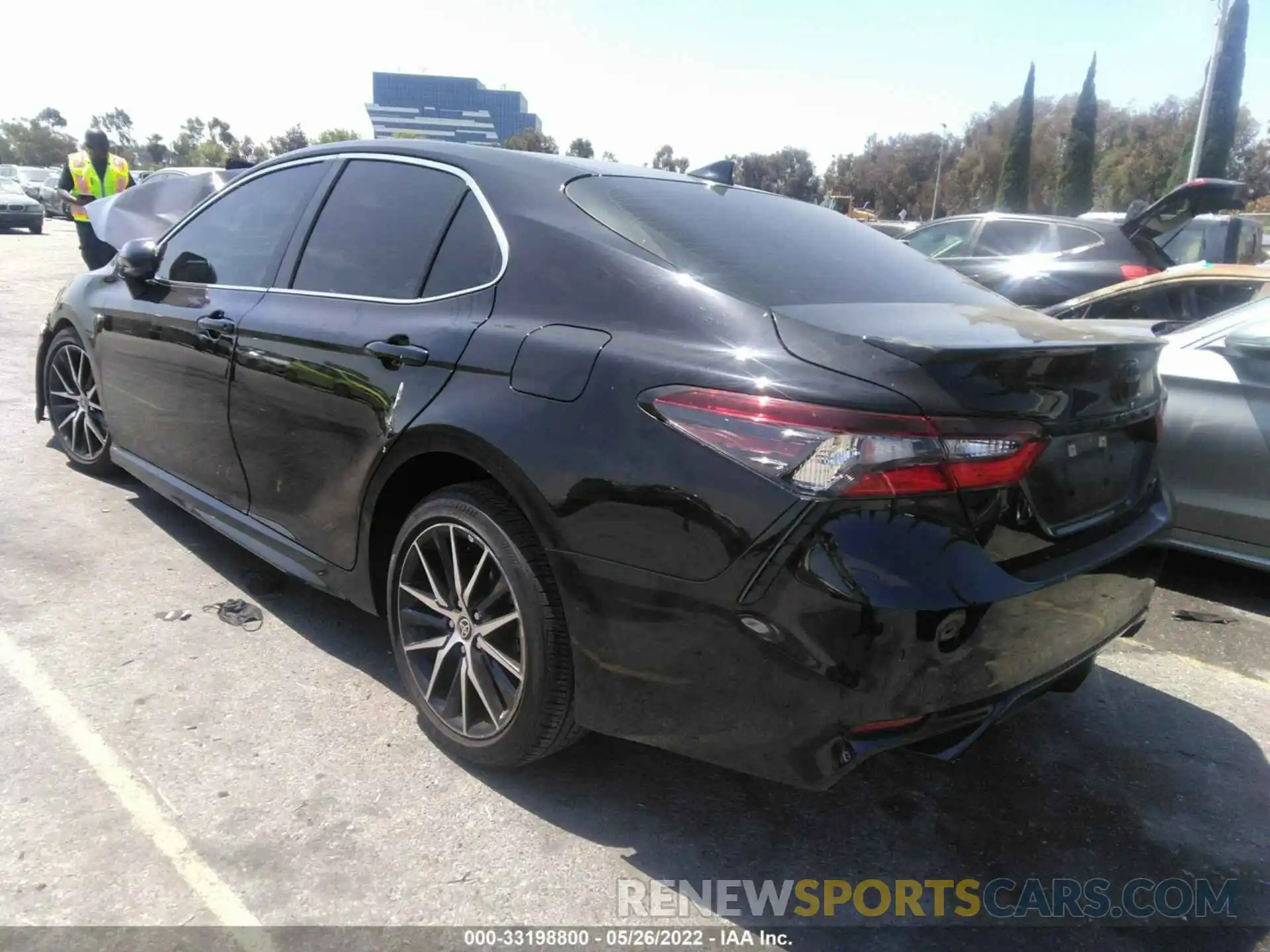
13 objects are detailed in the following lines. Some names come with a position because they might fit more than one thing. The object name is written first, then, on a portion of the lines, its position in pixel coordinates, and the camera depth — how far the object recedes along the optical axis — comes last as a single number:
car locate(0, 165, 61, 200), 31.89
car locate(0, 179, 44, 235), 25.14
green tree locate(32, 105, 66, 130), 93.94
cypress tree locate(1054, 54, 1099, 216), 48.41
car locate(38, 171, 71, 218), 30.81
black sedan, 1.93
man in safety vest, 8.97
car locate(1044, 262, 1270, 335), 5.52
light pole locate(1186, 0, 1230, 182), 23.94
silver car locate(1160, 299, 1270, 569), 3.92
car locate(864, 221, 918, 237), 19.99
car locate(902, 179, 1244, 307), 8.50
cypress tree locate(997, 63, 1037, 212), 49.56
